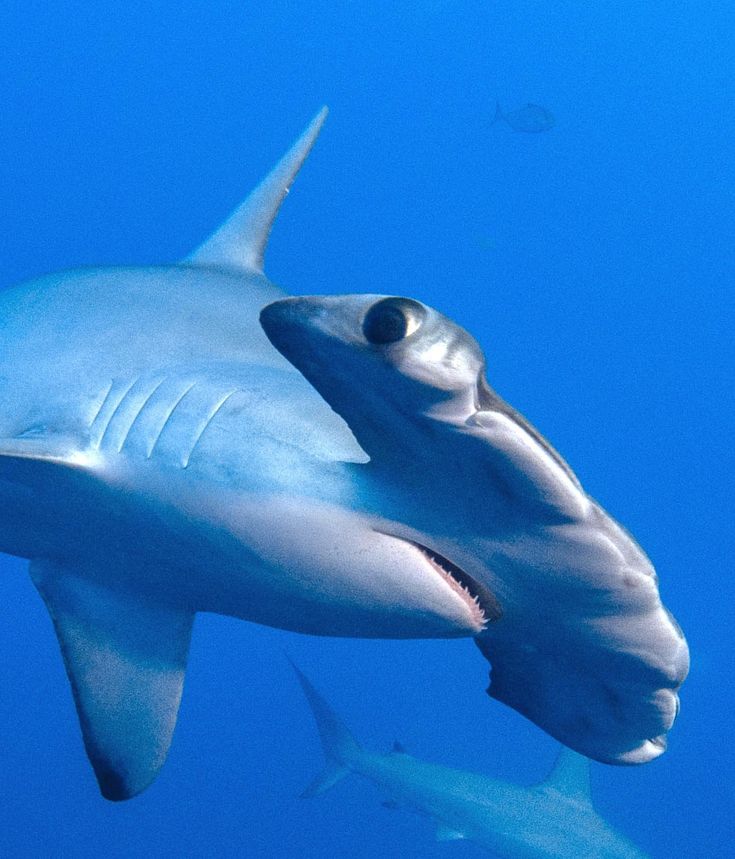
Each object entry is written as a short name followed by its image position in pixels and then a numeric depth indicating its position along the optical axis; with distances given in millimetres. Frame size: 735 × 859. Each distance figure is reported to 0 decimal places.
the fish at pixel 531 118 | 13852
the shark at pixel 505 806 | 7086
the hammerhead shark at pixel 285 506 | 1269
